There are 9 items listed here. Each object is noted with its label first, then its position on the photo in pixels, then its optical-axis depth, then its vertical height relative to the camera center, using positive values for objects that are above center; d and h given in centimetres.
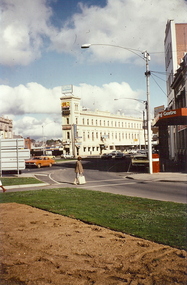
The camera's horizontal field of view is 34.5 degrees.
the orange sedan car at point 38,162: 3953 -138
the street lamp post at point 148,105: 2325 +340
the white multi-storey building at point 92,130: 8712 +637
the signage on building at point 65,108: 8675 +1231
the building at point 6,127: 8300 +713
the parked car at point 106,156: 5858 -128
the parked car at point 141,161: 2920 -122
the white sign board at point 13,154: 2497 -14
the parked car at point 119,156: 5353 -122
